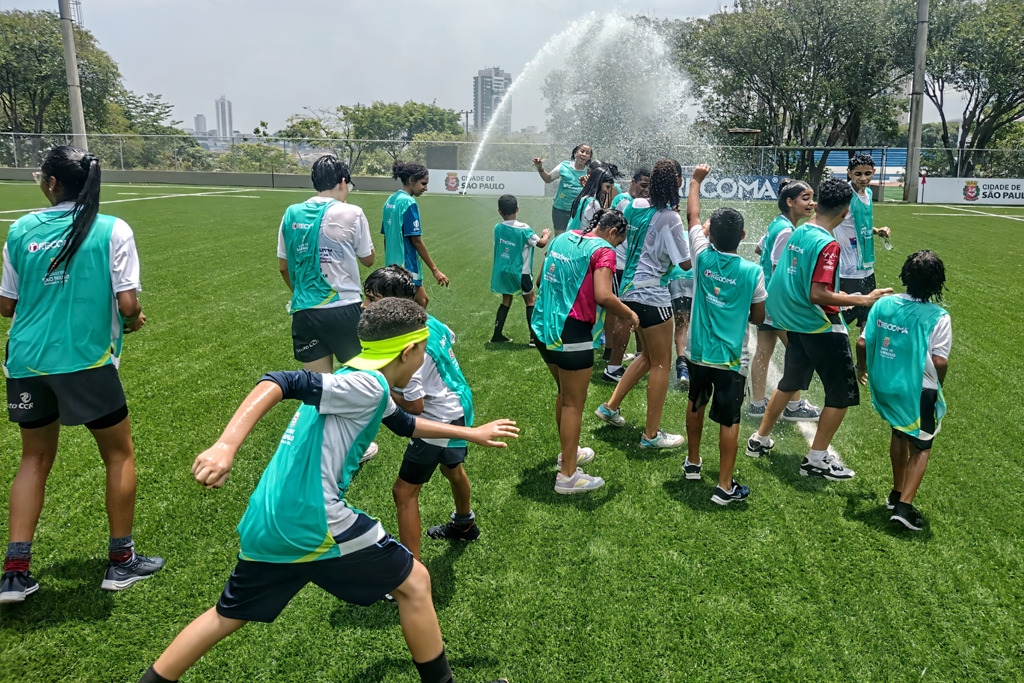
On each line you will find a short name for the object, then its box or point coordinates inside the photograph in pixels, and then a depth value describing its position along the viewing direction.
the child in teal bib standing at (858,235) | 6.52
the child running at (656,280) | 5.30
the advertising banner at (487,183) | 34.84
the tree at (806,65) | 36.81
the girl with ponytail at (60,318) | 3.31
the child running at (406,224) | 6.21
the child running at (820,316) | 4.64
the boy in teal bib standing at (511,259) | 8.31
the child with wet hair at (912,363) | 4.09
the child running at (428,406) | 3.49
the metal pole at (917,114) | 29.25
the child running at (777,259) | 5.43
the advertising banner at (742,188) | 32.38
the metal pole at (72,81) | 28.31
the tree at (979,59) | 35.66
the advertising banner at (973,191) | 31.36
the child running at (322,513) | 2.29
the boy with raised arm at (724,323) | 4.44
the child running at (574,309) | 4.43
